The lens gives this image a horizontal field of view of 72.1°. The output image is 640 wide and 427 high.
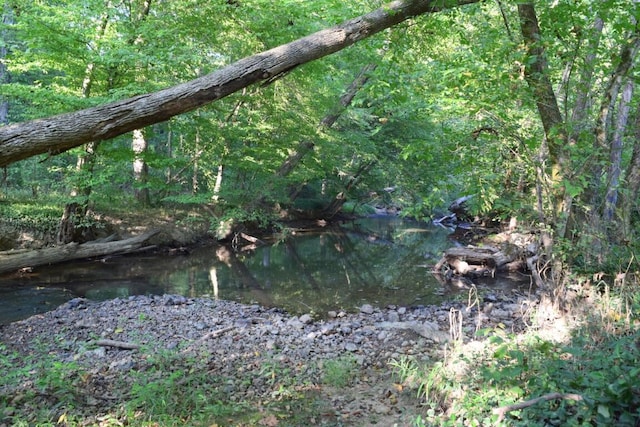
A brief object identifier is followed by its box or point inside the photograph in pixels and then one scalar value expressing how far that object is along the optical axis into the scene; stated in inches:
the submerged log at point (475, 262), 476.4
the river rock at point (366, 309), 322.3
